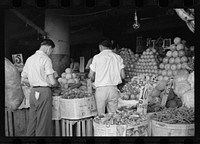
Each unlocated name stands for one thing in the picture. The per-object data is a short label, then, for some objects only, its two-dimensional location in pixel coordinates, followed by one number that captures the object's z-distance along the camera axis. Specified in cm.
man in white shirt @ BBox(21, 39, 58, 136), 430
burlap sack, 464
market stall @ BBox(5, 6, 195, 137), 362
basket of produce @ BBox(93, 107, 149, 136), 351
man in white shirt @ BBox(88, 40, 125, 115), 464
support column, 614
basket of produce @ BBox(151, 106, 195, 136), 355
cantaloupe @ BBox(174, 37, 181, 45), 590
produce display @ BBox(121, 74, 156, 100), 474
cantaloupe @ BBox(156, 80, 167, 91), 513
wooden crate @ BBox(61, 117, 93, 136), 458
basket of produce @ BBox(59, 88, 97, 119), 450
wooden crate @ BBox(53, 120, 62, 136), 475
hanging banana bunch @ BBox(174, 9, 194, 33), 356
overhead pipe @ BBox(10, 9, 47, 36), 614
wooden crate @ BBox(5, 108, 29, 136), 510
